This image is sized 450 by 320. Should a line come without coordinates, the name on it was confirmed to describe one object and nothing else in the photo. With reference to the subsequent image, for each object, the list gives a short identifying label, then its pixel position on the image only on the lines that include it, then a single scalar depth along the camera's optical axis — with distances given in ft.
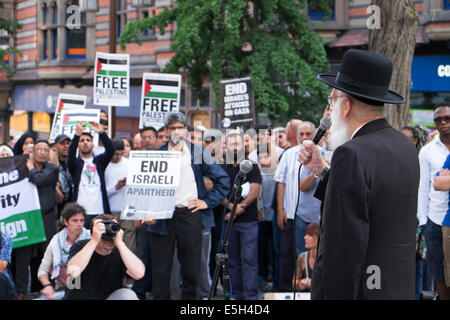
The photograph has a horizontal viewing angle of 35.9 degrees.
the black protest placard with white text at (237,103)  33.86
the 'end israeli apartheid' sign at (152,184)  24.02
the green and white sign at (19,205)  26.63
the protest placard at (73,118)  31.83
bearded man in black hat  9.71
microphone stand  15.53
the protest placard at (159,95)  35.45
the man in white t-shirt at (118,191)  28.60
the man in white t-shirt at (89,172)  27.37
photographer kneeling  17.35
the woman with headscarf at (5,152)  30.53
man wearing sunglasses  22.49
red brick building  46.75
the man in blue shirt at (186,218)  24.27
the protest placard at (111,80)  36.86
